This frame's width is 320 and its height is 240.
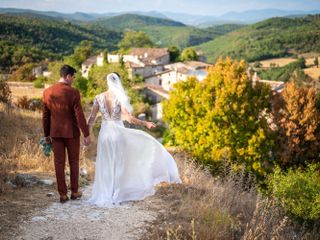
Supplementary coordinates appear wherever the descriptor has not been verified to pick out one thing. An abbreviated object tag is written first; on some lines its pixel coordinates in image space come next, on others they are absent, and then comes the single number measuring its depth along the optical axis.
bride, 6.34
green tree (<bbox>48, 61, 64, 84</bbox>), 51.70
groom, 5.81
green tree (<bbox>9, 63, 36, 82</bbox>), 61.89
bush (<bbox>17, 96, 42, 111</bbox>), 19.80
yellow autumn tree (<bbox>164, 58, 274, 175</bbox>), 22.67
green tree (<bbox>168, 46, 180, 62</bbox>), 91.38
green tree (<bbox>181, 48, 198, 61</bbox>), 88.38
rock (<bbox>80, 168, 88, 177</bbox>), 8.41
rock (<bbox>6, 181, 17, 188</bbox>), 6.74
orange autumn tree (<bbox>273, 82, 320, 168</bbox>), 24.00
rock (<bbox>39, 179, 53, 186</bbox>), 7.25
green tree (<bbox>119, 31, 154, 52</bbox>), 111.75
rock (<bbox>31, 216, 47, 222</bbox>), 5.39
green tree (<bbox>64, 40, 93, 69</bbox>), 80.22
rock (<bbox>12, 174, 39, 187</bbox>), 6.98
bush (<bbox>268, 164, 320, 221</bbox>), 8.68
